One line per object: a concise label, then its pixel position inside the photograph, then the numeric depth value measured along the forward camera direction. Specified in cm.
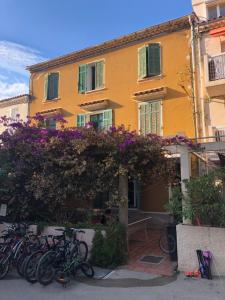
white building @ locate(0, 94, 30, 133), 1986
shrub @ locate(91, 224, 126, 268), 820
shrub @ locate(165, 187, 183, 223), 807
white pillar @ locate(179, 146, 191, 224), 812
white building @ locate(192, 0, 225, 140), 1309
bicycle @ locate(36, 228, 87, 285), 680
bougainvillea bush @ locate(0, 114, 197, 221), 909
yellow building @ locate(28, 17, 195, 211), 1469
